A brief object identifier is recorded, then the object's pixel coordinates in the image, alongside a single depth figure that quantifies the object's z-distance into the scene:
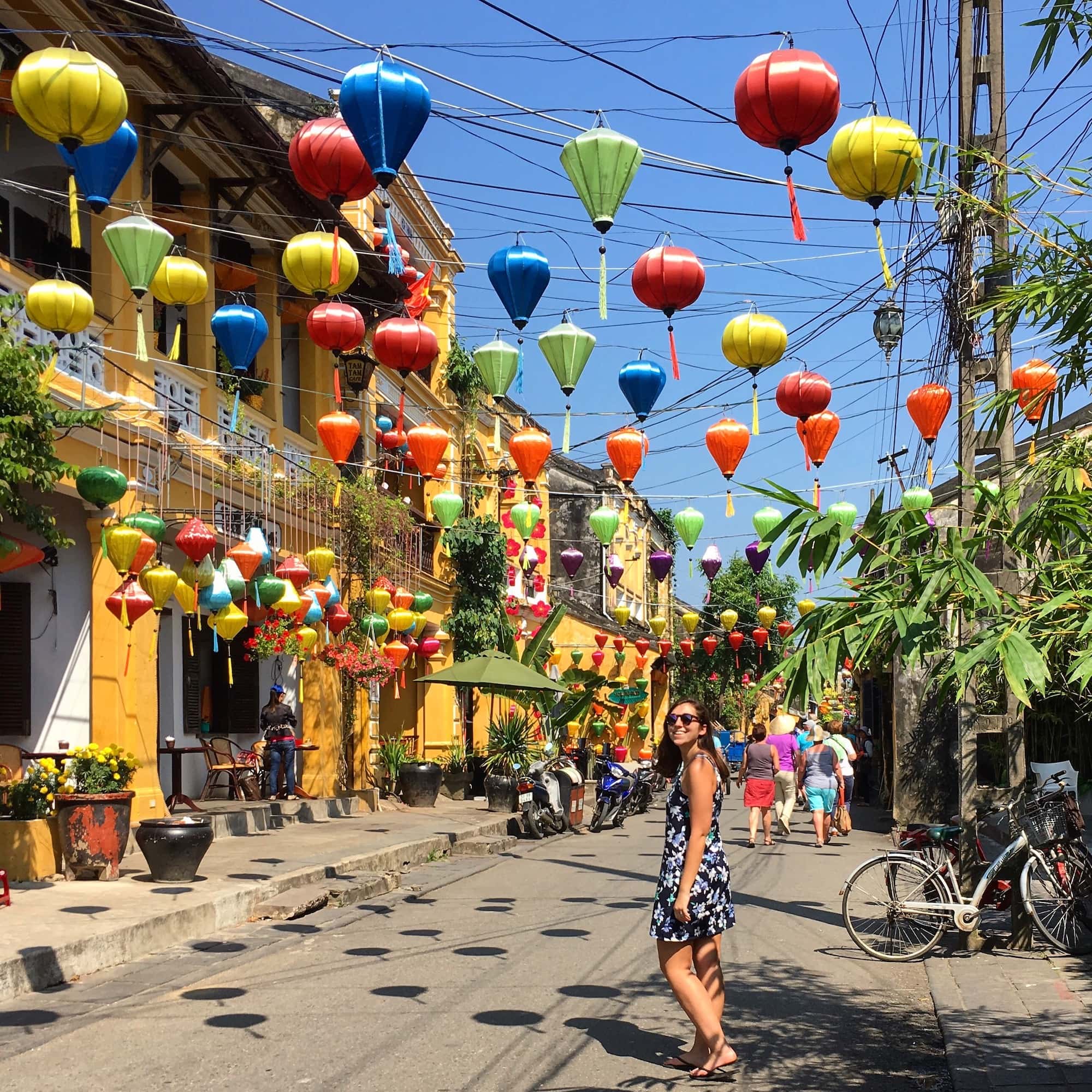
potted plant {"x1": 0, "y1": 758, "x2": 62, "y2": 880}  11.89
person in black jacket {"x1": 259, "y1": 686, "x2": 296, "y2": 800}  18.42
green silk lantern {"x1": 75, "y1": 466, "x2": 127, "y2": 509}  11.83
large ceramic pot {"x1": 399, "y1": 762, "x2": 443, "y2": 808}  23.09
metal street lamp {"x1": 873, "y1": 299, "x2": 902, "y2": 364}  16.36
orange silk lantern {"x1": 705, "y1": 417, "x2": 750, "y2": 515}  12.91
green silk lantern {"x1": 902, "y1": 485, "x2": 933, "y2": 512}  15.13
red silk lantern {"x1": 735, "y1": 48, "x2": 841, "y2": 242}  7.46
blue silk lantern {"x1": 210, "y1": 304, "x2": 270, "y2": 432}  11.70
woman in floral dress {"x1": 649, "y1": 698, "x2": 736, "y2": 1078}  6.19
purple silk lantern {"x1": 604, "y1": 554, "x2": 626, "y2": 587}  31.50
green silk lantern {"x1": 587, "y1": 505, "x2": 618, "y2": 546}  18.44
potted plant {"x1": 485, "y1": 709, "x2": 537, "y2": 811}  22.94
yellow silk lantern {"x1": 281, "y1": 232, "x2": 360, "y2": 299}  9.33
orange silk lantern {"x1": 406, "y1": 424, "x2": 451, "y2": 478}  14.59
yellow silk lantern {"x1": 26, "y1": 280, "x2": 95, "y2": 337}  9.78
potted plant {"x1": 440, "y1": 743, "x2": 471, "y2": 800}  26.06
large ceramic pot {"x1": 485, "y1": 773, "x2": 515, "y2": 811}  22.75
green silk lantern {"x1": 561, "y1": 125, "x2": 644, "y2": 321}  8.16
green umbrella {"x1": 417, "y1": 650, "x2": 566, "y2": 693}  21.12
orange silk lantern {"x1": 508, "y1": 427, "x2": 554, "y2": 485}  14.38
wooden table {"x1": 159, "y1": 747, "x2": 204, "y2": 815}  17.00
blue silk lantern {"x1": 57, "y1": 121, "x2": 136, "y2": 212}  8.62
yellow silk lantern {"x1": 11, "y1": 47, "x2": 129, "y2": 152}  7.20
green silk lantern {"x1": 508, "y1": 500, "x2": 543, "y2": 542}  21.03
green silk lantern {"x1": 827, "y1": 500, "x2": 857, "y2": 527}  15.49
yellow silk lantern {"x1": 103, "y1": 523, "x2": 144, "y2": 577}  12.41
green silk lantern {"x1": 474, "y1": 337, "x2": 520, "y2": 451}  11.40
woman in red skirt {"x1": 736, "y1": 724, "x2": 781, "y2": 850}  17.94
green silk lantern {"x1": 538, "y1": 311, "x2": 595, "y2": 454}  10.61
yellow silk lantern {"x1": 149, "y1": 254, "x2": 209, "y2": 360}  9.98
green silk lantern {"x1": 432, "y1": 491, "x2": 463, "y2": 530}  18.42
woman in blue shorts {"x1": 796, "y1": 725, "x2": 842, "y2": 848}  17.48
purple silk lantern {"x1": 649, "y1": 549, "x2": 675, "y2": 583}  26.89
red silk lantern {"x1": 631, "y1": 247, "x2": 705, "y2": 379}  9.43
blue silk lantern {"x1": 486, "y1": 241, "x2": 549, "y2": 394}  9.48
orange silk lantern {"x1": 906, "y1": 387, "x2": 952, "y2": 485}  12.66
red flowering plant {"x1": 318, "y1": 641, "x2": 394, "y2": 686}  20.44
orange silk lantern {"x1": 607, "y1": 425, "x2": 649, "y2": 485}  13.88
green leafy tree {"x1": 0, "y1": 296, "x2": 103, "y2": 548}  9.67
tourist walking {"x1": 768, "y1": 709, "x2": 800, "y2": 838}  19.09
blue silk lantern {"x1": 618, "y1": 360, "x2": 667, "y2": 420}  11.63
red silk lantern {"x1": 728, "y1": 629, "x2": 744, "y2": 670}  36.62
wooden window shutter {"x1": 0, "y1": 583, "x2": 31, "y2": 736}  14.53
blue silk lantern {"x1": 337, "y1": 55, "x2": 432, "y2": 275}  7.60
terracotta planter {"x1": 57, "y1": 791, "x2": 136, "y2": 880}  11.99
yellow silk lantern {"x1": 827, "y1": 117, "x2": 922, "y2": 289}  7.41
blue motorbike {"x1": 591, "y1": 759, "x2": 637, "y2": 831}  21.16
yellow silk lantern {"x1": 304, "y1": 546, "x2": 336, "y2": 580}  18.00
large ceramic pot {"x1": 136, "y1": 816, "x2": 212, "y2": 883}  11.84
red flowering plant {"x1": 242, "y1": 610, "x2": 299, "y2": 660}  17.59
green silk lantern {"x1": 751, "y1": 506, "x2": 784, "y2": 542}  17.95
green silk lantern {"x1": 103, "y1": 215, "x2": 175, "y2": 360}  9.23
